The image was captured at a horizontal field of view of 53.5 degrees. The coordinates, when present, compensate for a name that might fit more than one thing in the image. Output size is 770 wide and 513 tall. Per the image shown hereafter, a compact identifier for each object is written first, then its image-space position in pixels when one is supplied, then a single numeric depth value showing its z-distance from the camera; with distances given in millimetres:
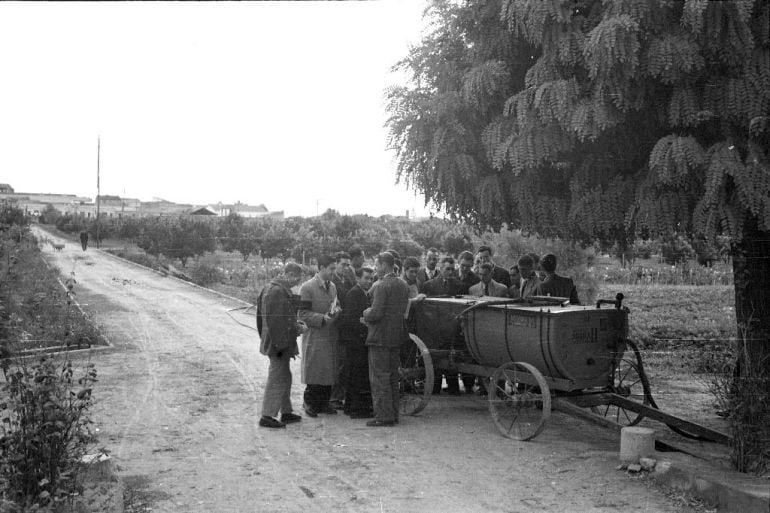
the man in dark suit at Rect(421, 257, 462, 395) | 10398
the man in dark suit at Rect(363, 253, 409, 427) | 8570
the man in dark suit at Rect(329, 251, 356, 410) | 9400
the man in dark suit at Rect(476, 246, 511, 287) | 10703
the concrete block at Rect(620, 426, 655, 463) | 6855
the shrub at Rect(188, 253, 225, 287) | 32031
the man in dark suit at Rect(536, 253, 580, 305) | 9594
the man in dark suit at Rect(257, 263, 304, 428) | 8508
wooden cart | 7531
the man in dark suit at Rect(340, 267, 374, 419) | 9109
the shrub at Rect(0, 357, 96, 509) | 5098
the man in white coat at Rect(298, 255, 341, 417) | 8992
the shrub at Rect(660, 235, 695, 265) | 30672
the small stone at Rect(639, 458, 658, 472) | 6684
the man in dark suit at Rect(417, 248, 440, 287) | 11661
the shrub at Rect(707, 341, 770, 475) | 6277
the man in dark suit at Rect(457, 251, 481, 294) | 10562
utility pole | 50128
